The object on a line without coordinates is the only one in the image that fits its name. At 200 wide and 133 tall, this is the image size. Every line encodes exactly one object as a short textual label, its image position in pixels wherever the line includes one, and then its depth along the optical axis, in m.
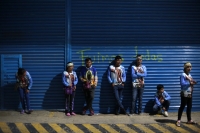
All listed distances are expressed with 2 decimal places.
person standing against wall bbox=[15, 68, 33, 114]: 8.12
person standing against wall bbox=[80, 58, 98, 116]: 8.06
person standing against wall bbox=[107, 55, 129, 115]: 8.11
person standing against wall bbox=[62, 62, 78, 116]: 8.00
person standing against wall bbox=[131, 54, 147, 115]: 8.20
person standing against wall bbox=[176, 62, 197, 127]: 6.93
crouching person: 8.22
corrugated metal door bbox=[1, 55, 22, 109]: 8.50
